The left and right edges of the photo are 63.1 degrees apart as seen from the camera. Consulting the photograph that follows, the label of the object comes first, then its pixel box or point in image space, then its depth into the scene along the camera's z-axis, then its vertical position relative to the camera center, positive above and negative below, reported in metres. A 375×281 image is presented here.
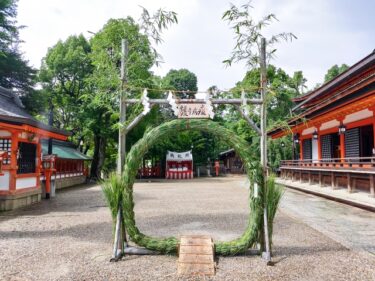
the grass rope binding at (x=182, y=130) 4.96 -0.30
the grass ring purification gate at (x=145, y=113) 5.02 +0.73
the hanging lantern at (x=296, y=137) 20.27 +1.46
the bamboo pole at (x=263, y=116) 5.03 +0.77
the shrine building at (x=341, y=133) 10.72 +1.30
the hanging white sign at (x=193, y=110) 5.20 +0.84
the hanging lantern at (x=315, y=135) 16.48 +1.29
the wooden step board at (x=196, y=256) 4.28 -1.45
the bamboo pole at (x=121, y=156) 4.84 +0.07
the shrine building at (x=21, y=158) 9.81 +0.08
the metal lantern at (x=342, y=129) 13.11 +1.28
